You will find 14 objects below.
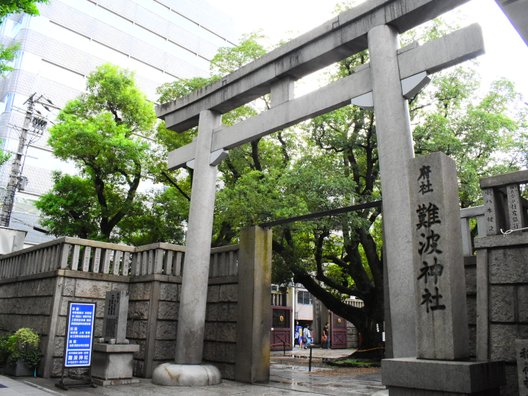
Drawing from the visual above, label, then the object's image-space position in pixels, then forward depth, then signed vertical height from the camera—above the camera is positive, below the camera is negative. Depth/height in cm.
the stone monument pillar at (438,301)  484 +10
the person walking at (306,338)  3006 -227
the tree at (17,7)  946 +642
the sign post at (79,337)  927 -84
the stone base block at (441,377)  467 -76
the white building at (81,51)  2947 +2011
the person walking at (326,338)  3231 -238
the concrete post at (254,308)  1020 -10
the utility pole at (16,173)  1912 +551
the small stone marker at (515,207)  603 +145
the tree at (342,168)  1444 +526
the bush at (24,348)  1076 -131
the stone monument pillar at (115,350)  984 -117
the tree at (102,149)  1773 +621
